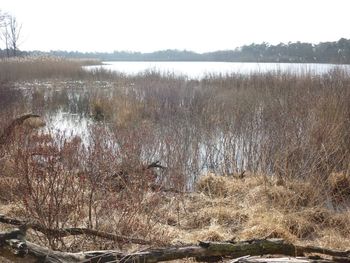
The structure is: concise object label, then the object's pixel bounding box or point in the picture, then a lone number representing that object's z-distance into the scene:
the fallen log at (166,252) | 2.50
